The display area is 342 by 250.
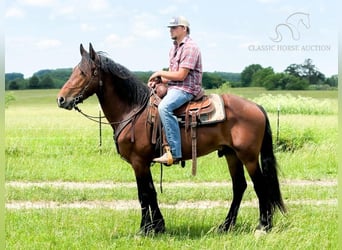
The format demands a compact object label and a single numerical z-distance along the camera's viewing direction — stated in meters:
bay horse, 6.02
